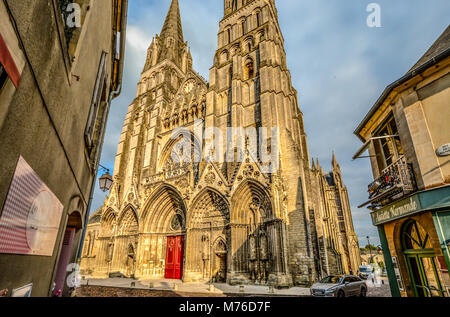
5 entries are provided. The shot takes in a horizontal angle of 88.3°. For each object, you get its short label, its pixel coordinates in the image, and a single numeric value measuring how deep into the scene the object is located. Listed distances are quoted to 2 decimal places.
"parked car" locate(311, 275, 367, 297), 8.76
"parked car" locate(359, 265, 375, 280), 25.31
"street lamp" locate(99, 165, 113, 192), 7.29
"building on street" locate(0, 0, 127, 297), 2.07
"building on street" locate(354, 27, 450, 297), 4.93
